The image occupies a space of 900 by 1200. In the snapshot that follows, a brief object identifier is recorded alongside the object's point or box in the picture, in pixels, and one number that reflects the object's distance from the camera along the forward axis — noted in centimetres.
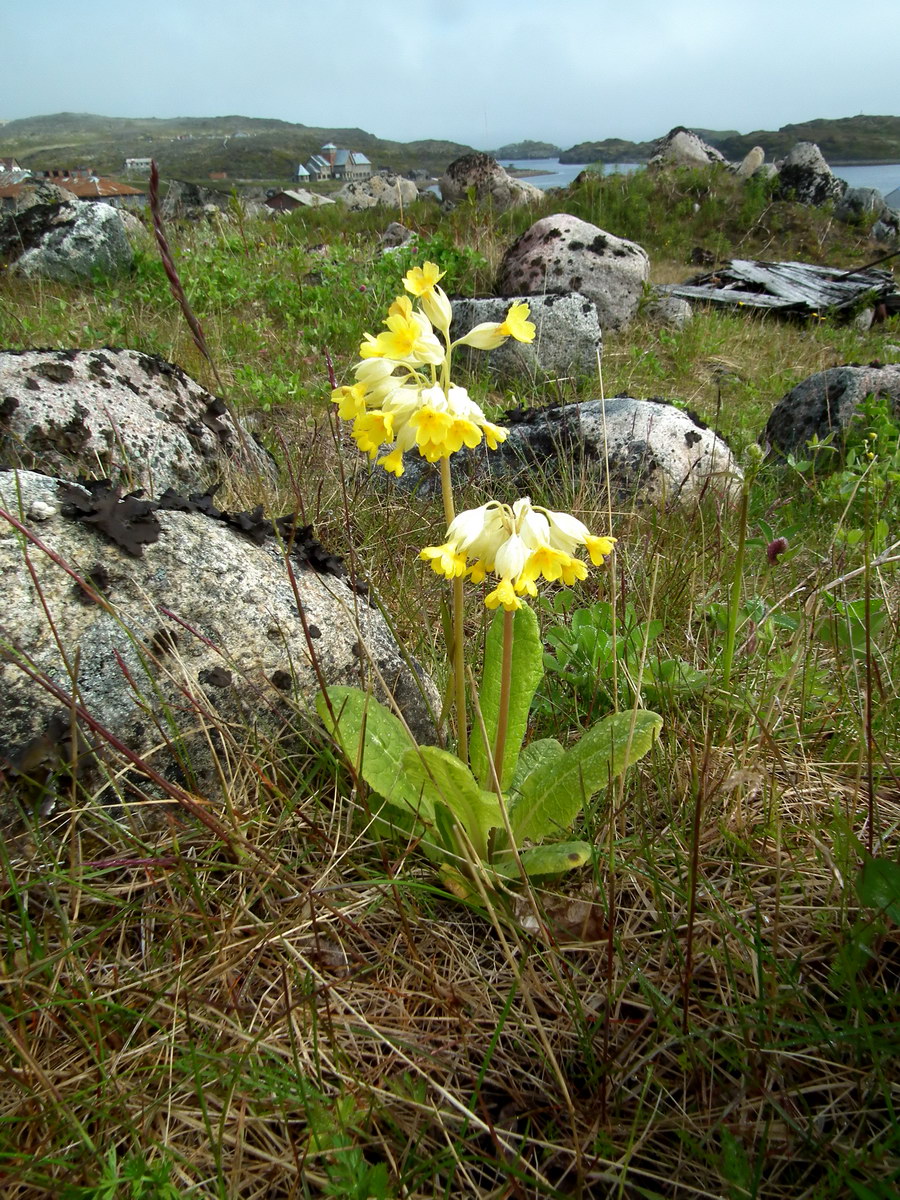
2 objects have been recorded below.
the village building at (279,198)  2844
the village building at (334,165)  11069
